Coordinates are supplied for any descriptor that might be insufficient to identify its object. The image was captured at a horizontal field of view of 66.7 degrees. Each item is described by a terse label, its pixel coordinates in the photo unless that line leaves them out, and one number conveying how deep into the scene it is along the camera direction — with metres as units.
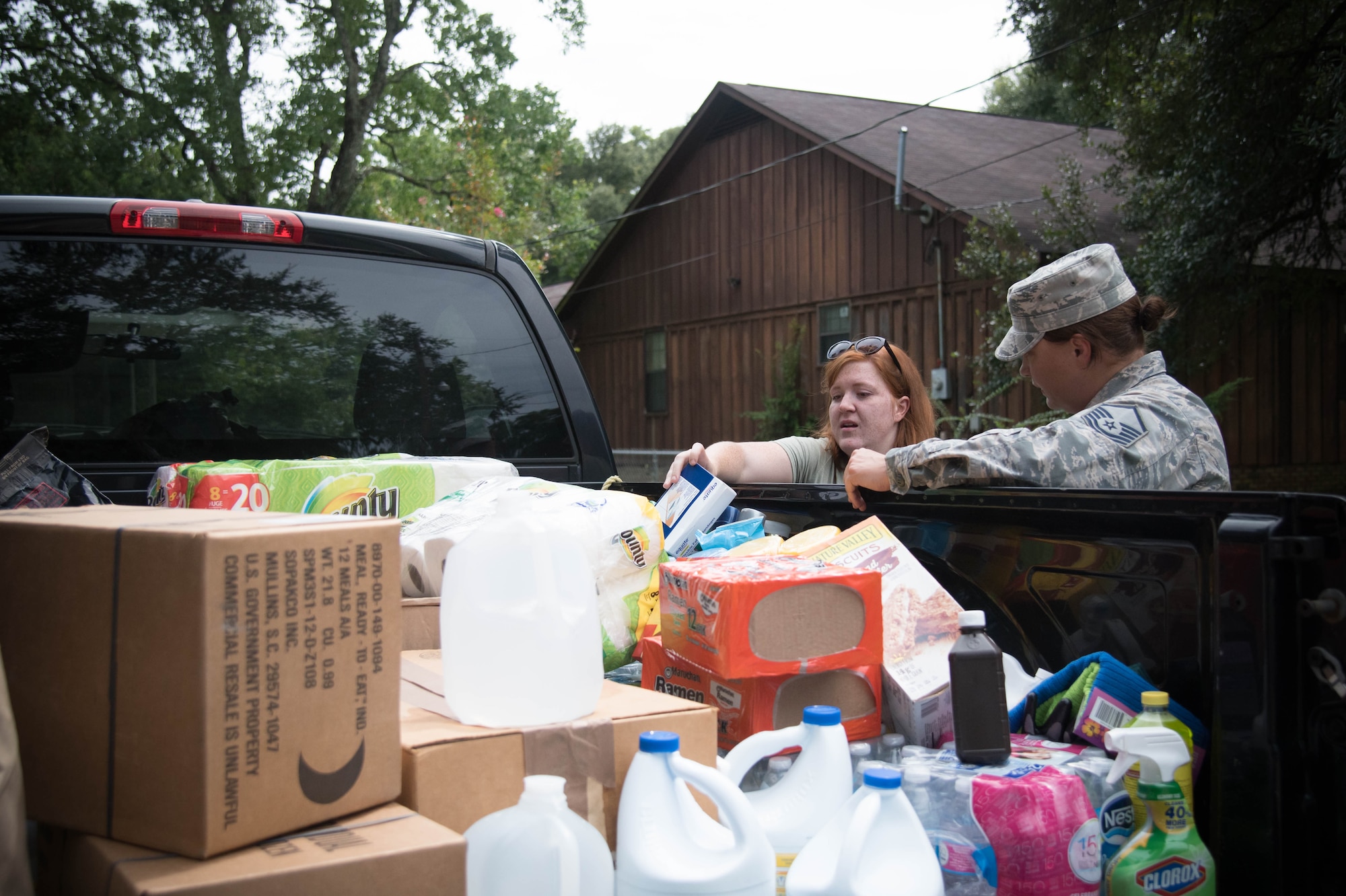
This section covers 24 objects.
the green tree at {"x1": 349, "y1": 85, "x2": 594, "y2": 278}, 21.72
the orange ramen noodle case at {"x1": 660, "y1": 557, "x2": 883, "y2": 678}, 1.84
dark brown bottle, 1.78
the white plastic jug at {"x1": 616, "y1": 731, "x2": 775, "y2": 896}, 1.45
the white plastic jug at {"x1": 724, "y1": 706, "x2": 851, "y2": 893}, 1.64
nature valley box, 2.00
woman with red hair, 3.89
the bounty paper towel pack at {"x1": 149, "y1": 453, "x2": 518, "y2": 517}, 2.36
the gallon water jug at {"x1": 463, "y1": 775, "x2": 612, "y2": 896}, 1.39
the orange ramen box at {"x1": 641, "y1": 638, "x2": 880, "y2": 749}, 1.90
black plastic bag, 2.08
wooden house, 15.55
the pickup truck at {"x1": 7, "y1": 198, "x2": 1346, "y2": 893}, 1.51
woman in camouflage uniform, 2.30
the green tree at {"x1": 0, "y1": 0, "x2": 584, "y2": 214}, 18.09
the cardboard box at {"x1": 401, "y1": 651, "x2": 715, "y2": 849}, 1.47
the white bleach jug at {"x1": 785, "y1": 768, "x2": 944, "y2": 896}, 1.44
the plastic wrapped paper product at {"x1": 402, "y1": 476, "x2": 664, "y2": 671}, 2.30
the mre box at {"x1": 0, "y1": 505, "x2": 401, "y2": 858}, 1.25
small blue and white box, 2.89
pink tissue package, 1.61
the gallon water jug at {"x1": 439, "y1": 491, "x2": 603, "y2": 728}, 1.61
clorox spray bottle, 1.55
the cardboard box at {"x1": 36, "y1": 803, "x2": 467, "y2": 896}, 1.17
